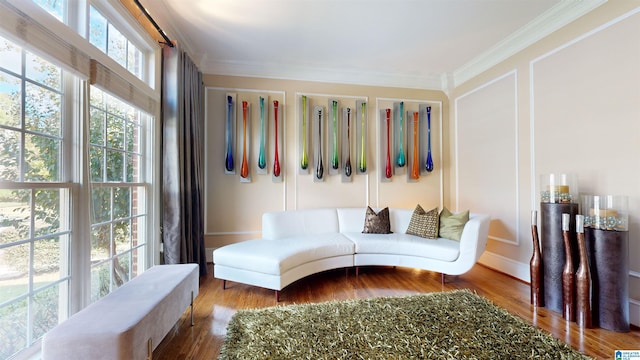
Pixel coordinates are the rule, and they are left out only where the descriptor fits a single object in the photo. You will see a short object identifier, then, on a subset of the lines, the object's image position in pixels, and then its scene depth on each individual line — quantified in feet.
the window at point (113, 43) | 5.79
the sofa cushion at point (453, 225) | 9.58
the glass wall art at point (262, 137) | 11.28
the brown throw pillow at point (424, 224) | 9.98
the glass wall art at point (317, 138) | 11.82
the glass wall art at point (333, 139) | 11.86
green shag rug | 5.01
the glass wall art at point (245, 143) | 11.15
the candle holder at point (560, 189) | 7.13
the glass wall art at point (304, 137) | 11.61
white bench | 3.62
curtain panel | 8.05
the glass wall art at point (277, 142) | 11.41
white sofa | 7.80
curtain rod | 6.40
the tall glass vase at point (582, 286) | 6.09
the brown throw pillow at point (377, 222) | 10.70
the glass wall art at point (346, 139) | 12.07
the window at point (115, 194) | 5.89
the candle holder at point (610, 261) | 5.90
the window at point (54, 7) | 4.59
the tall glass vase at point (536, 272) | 7.24
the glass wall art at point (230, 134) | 11.02
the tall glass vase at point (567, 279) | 6.39
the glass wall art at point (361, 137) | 12.10
